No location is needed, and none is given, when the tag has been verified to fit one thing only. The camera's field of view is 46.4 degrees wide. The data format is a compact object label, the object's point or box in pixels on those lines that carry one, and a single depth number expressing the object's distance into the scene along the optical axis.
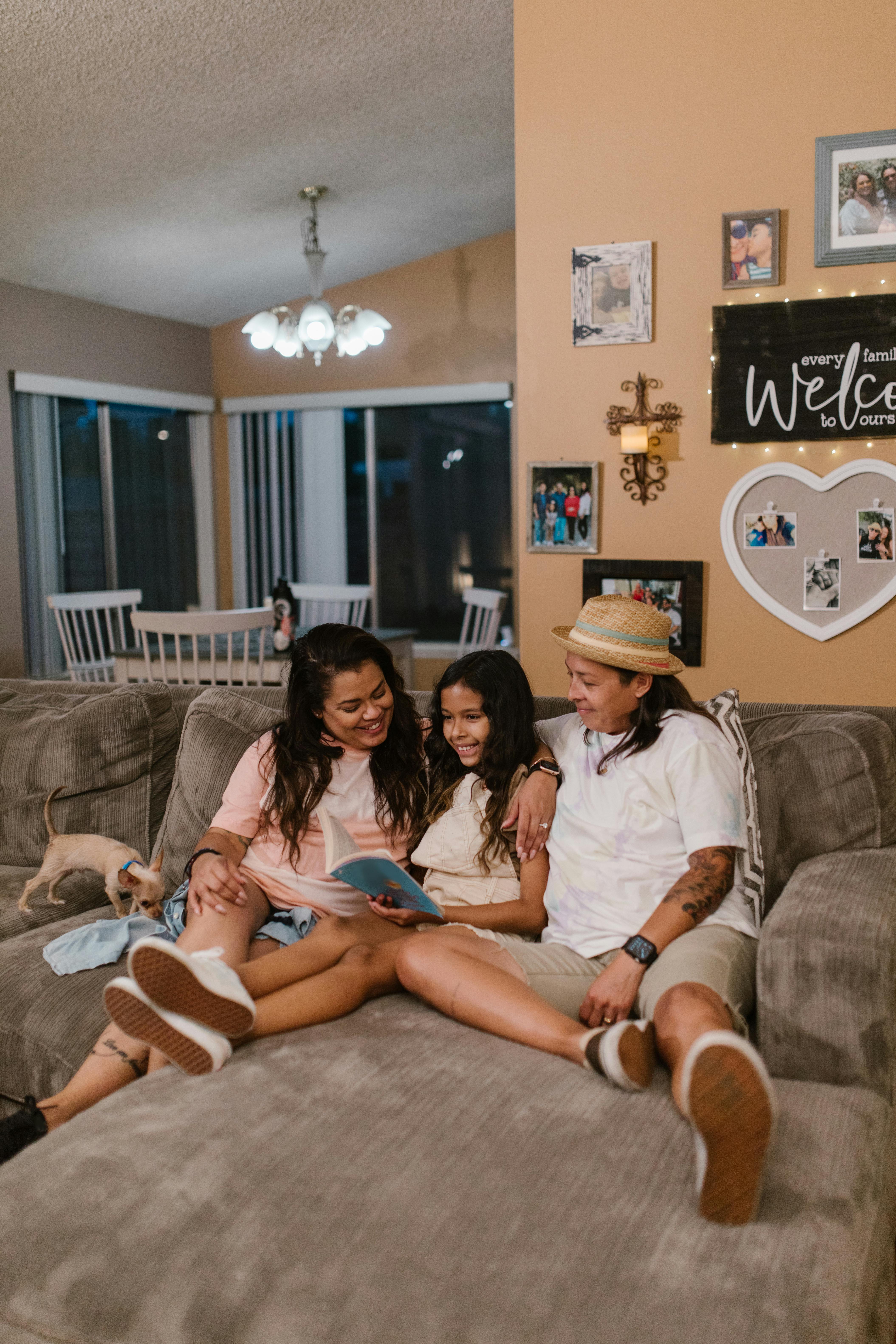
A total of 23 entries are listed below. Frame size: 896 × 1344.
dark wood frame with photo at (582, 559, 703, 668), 3.14
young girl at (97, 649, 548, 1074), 1.61
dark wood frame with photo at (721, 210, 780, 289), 2.94
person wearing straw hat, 1.52
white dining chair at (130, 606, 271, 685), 3.99
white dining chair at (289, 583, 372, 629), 5.47
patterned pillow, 1.80
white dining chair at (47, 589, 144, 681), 4.92
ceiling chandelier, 4.26
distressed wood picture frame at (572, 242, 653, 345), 3.10
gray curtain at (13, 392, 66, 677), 5.27
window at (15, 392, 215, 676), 5.36
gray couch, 1.05
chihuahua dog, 2.15
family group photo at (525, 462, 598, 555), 3.24
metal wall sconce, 3.12
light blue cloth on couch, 1.92
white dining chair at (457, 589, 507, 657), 5.00
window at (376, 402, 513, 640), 6.17
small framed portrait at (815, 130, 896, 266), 2.83
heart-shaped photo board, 2.95
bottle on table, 4.38
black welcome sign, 2.89
